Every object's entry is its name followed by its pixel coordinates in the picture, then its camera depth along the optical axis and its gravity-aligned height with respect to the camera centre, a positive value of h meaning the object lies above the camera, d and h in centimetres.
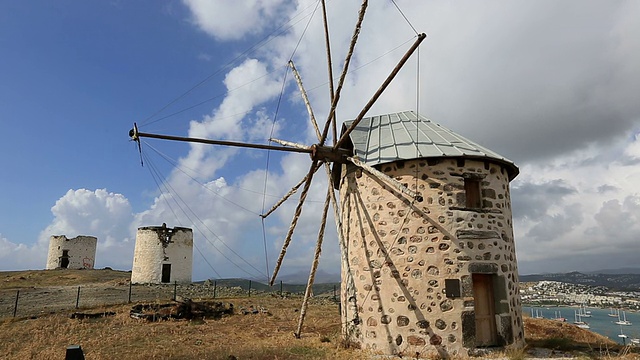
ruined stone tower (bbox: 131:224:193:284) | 2831 +93
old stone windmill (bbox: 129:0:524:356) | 939 +60
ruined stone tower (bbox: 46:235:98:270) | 3673 +152
